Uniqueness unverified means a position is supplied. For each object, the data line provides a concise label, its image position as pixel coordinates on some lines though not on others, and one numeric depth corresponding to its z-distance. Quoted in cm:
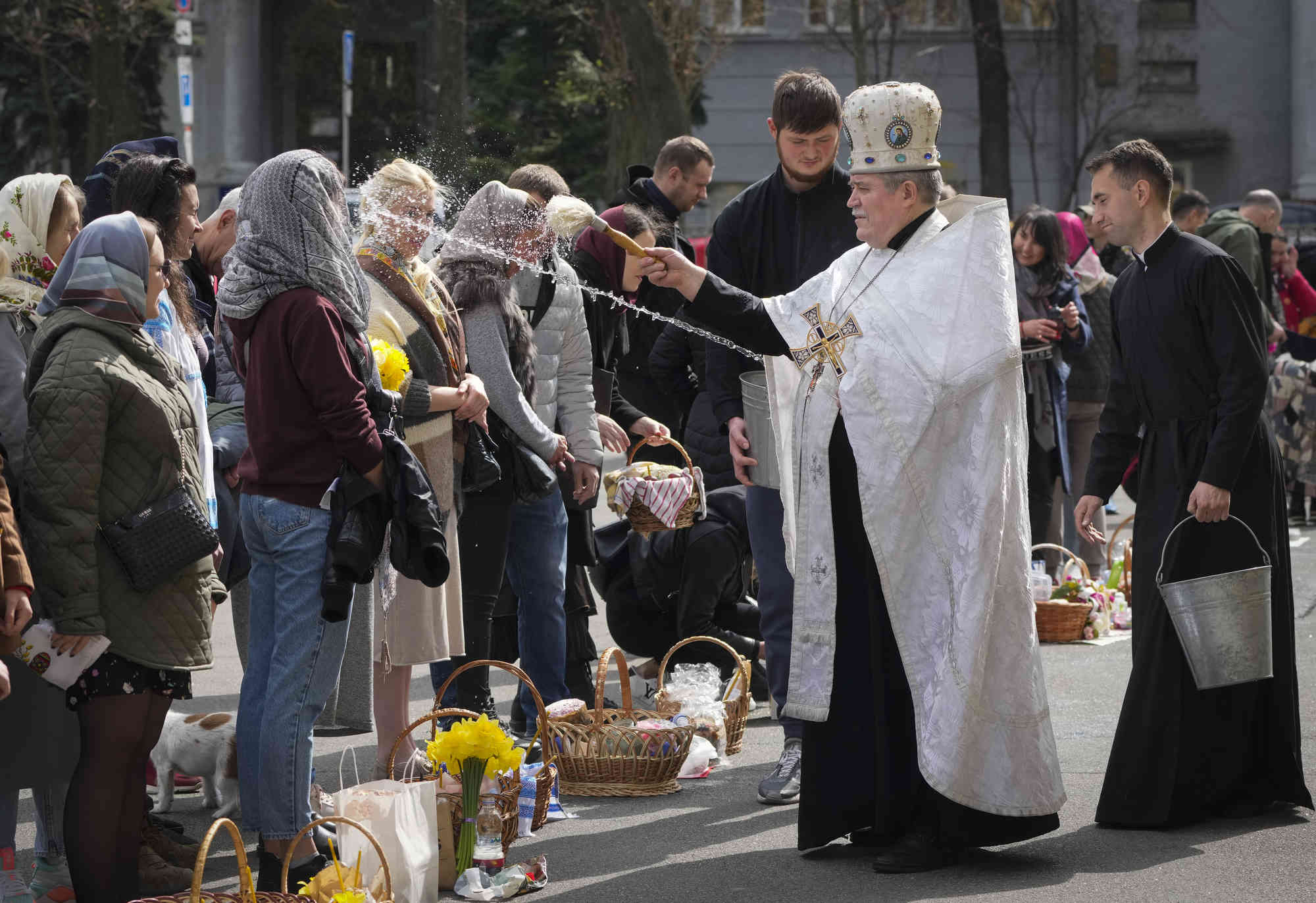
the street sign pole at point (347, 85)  3625
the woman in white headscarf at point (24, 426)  879
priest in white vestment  937
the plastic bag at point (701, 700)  1241
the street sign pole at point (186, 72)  3141
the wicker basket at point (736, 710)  1268
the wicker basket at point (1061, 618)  1697
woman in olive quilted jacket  802
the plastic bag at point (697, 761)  1205
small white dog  1087
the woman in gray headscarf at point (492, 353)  1163
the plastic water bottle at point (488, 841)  943
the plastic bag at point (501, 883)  925
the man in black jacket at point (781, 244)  1141
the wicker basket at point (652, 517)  1351
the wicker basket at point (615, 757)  1154
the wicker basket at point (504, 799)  948
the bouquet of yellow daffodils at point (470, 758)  942
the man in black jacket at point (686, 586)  1422
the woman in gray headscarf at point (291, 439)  869
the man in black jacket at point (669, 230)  1612
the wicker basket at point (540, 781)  1041
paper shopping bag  864
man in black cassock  1030
